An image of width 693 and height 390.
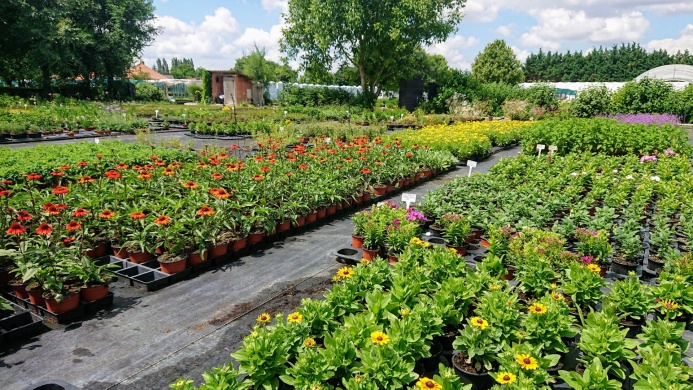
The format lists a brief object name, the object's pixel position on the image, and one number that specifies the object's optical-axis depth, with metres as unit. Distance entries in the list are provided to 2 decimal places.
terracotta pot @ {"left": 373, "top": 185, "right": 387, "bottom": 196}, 8.26
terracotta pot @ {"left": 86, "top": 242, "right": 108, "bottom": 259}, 4.95
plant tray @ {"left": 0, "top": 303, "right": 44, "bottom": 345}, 3.44
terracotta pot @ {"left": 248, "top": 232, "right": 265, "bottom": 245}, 5.56
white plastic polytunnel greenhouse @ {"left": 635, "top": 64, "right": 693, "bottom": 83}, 42.36
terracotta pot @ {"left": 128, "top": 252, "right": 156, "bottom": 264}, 4.79
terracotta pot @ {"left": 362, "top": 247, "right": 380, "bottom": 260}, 5.22
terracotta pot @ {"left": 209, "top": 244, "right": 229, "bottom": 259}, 5.05
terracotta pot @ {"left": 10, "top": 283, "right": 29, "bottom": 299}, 3.98
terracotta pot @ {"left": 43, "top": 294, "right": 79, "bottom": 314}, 3.73
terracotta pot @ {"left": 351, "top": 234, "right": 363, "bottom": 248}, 5.59
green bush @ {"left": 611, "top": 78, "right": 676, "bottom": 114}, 20.61
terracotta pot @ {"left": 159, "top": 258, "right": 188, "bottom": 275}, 4.61
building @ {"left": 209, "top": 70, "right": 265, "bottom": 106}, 37.59
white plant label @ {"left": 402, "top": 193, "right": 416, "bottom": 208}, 5.55
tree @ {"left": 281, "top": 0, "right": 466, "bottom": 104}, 26.45
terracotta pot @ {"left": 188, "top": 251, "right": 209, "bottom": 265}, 4.86
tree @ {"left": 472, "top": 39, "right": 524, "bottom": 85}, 55.28
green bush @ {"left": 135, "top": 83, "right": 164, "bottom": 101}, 40.22
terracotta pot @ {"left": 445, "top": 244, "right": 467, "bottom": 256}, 5.35
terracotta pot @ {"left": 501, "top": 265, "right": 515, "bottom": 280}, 4.81
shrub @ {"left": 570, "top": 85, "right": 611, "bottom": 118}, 20.12
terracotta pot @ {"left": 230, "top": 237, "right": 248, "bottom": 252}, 5.32
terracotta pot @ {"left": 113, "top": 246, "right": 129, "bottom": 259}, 4.95
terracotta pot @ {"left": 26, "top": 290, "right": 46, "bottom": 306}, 3.82
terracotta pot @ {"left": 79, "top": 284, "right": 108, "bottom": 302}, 3.93
